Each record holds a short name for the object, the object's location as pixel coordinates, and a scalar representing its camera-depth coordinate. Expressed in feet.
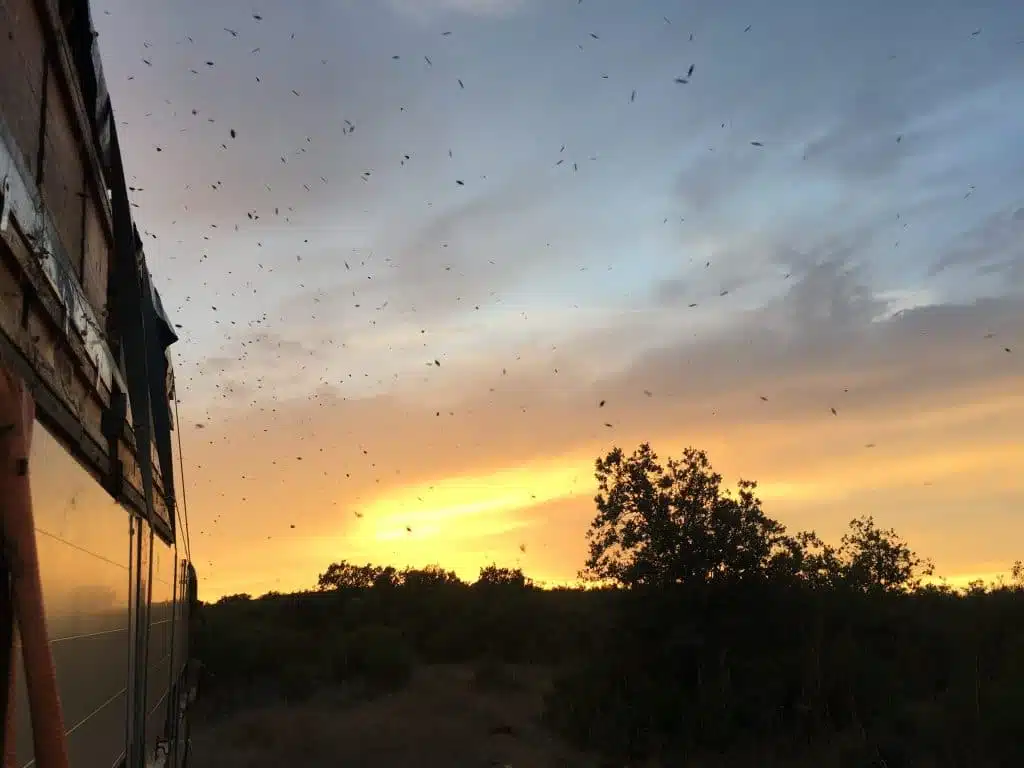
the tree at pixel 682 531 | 69.77
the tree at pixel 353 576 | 141.36
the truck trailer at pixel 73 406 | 5.62
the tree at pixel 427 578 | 136.05
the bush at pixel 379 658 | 97.50
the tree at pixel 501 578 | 135.47
